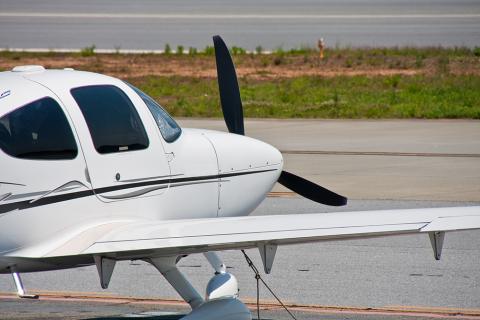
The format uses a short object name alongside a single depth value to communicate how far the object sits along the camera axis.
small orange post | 91.47
